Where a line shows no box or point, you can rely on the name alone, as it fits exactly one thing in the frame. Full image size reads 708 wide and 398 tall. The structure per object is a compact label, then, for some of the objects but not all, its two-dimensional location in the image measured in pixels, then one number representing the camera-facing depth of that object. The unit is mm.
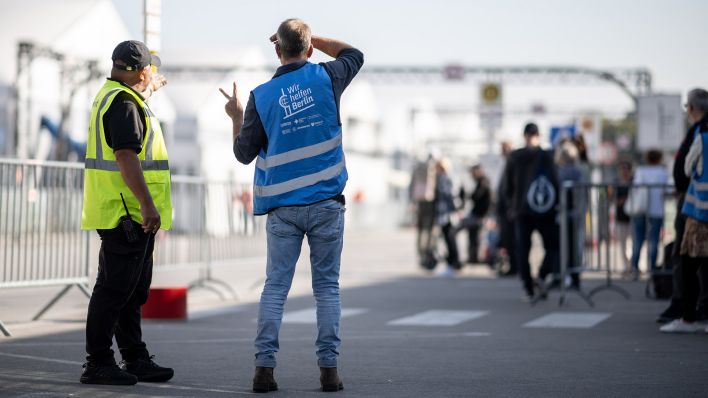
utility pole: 12039
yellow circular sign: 41406
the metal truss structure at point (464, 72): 51031
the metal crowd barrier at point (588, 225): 14773
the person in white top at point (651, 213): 16431
